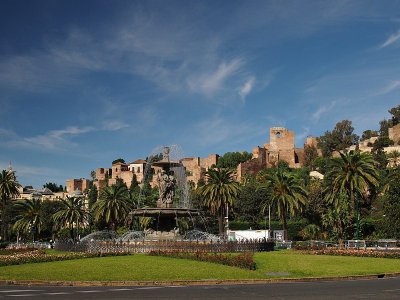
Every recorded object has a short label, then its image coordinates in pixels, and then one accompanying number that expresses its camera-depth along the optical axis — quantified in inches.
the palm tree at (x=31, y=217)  2883.9
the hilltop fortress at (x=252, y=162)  5270.7
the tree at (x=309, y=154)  5480.3
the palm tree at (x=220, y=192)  2514.8
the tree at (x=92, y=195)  5099.4
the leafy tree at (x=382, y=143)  4788.4
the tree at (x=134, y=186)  5060.0
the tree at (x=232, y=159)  5920.3
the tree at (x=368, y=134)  5748.0
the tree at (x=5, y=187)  2955.2
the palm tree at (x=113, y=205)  2532.0
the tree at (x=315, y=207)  2859.3
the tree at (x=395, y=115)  5605.3
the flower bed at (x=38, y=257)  1091.9
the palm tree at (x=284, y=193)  2277.3
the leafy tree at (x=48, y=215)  3248.0
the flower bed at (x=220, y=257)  1006.4
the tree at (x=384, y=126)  5546.3
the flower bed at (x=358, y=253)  1316.4
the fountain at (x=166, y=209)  1396.4
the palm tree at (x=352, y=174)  2124.8
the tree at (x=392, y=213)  1953.7
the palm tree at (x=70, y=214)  2738.7
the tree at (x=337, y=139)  5531.5
